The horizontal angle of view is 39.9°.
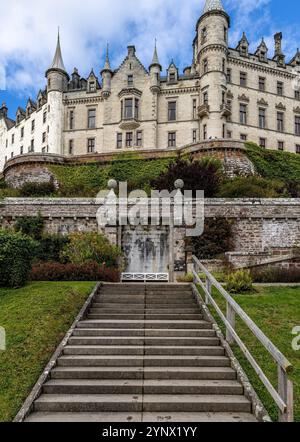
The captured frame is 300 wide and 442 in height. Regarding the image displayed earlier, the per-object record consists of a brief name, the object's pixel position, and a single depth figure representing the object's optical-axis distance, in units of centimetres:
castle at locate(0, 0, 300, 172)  4400
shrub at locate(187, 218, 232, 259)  2062
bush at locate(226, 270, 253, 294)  1409
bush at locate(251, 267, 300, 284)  1667
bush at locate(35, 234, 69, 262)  2094
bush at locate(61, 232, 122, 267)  1798
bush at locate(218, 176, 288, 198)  2659
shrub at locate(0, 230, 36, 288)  1355
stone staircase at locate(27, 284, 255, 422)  659
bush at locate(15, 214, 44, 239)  2248
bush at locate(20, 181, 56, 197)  3234
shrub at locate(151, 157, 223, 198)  2508
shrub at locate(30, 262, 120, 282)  1539
